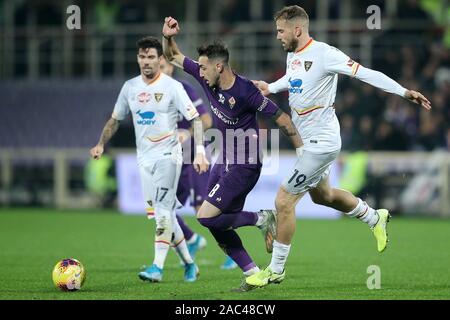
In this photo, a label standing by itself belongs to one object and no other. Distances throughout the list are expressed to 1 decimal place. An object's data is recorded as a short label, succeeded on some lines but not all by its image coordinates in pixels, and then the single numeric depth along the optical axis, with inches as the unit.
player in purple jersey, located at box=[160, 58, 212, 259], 960.9
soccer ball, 740.6
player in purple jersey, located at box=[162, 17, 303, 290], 743.7
